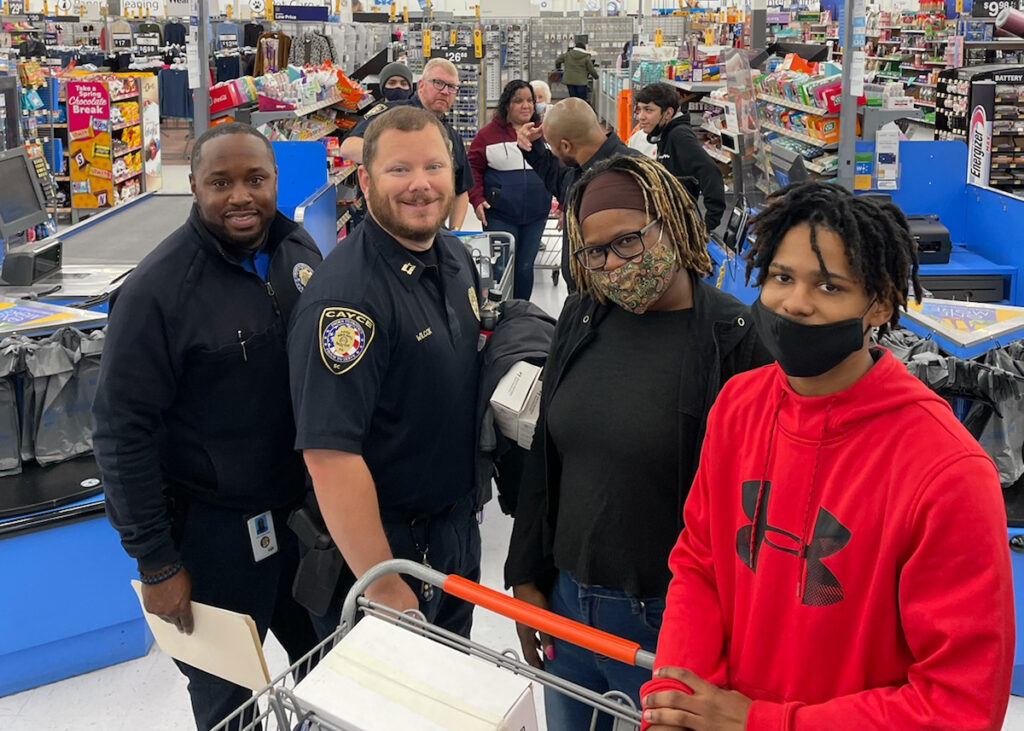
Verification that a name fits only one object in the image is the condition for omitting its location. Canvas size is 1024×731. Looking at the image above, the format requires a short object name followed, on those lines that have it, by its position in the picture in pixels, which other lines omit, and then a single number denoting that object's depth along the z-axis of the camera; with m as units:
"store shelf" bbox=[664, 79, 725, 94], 10.70
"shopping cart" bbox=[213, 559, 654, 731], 1.37
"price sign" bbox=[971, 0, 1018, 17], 13.92
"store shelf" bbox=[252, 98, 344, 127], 6.64
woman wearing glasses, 1.54
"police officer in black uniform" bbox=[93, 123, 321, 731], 1.93
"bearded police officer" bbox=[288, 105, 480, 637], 1.77
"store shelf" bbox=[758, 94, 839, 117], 5.67
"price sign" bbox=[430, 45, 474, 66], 15.03
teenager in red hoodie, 1.05
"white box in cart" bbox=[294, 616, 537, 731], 1.22
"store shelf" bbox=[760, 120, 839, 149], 5.76
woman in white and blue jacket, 6.28
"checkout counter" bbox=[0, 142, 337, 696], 2.89
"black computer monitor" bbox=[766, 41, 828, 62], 8.34
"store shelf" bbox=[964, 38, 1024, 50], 13.98
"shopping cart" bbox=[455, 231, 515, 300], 4.65
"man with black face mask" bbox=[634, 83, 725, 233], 5.89
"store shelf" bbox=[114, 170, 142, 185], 10.93
